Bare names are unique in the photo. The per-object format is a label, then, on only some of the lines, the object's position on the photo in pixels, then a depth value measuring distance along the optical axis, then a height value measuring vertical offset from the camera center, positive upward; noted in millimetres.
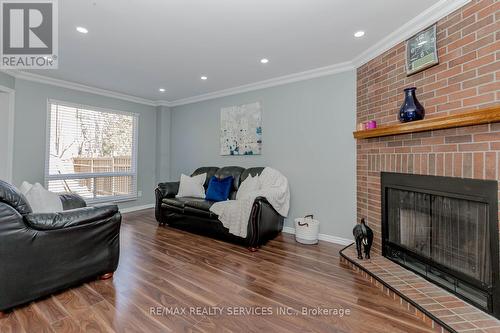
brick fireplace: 1671 +630
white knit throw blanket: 2996 -447
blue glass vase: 2154 +573
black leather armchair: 1675 -625
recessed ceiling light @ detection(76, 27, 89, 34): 2378 +1418
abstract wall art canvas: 4102 +740
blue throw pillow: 3783 -305
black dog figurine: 2496 -711
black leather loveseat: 2981 -646
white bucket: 3225 -823
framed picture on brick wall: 2074 +1108
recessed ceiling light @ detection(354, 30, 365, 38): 2453 +1433
